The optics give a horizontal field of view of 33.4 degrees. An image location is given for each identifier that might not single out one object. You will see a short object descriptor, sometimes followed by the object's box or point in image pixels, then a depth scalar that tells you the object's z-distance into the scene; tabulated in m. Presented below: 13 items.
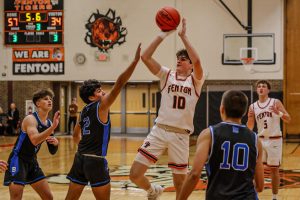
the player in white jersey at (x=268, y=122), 8.02
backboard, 21.69
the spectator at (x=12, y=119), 23.84
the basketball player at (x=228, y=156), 3.80
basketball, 6.45
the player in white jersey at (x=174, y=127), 6.39
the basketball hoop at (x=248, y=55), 21.42
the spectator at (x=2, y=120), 23.93
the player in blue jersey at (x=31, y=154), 5.91
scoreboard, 23.77
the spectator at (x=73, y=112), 23.95
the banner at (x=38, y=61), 24.23
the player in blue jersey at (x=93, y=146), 5.49
